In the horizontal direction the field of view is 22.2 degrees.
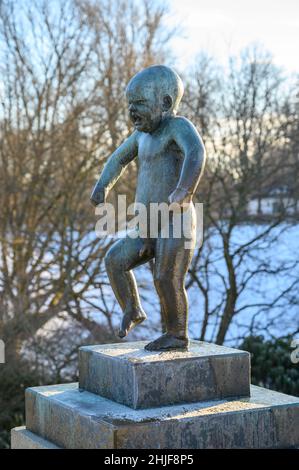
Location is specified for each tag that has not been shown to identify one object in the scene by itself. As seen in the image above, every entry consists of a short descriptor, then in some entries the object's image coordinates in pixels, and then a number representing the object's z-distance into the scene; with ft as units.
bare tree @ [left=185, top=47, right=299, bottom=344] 38.63
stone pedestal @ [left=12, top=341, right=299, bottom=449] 11.66
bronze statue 12.98
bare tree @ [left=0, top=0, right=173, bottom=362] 41.98
